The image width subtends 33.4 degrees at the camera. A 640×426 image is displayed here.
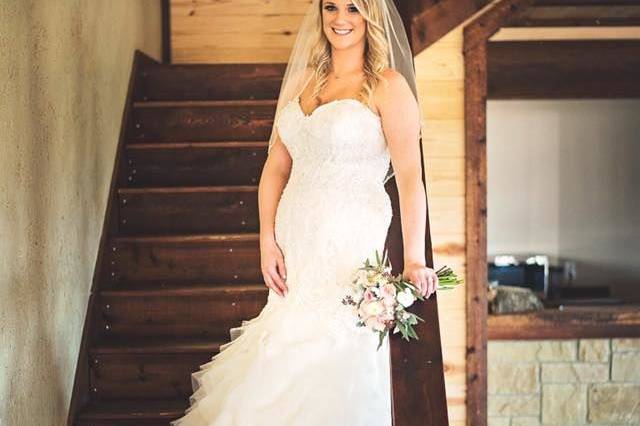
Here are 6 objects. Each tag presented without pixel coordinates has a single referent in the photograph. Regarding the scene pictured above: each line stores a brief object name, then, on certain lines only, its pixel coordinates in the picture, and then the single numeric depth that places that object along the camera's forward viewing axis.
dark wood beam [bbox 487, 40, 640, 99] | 6.69
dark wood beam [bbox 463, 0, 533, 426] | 5.62
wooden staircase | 4.04
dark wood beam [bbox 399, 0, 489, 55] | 4.18
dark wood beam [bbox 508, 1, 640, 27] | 6.35
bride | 2.75
